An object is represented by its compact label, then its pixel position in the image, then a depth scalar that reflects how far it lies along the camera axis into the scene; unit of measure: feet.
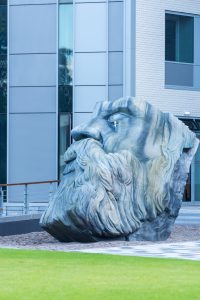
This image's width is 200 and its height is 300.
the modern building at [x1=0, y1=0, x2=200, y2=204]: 131.44
